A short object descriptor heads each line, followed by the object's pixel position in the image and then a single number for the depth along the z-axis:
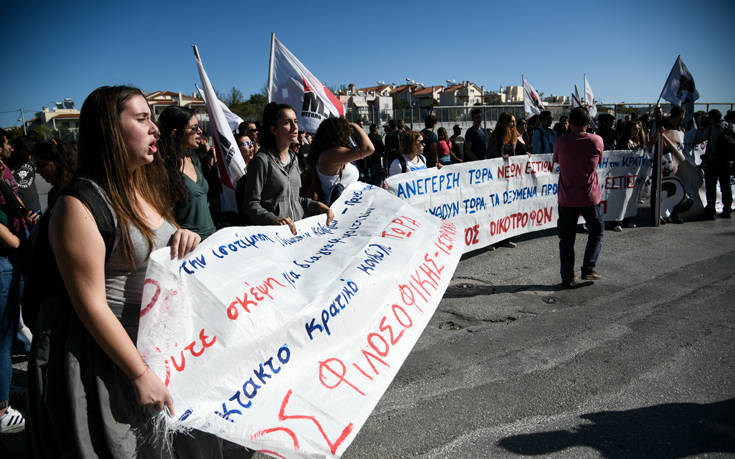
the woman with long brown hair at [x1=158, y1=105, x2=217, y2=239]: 2.86
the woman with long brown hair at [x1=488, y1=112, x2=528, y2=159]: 7.40
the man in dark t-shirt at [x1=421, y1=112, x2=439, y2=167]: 9.20
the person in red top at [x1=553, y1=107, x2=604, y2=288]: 5.34
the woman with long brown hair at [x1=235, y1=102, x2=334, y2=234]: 3.22
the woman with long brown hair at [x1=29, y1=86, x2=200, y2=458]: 1.48
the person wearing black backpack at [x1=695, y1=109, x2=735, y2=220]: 8.72
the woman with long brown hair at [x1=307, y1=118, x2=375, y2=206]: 3.79
